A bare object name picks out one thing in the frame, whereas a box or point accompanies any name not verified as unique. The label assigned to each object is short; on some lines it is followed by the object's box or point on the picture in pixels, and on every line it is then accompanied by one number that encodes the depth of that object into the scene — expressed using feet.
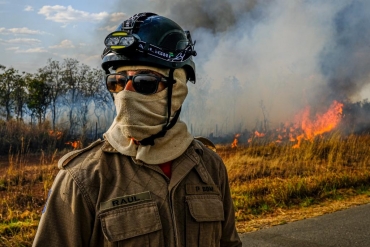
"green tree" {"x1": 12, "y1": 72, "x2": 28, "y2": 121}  76.84
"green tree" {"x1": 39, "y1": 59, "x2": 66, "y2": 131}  79.65
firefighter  5.42
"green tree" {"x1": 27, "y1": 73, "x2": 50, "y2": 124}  77.77
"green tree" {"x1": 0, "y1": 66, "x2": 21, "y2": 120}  75.73
